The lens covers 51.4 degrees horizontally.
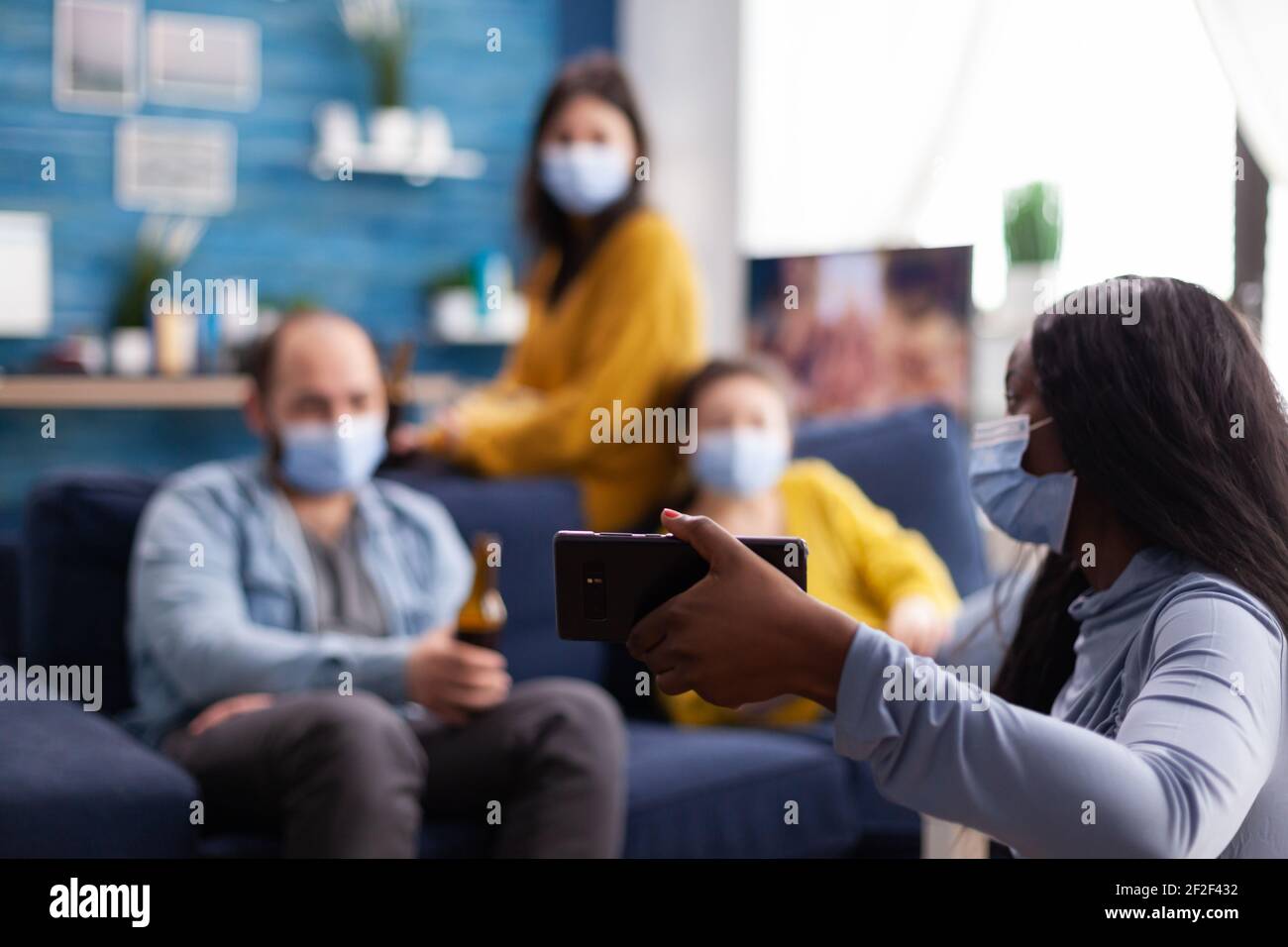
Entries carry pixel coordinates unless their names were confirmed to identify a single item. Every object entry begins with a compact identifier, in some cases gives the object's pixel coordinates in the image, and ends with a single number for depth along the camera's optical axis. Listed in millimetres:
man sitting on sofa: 1522
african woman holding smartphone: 778
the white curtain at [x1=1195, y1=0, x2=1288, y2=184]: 1699
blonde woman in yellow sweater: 2018
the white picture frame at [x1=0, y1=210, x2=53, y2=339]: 3875
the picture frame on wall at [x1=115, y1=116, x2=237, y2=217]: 4074
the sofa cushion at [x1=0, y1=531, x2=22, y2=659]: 2086
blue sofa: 1292
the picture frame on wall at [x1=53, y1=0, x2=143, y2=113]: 3988
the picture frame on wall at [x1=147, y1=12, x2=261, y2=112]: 4094
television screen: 3029
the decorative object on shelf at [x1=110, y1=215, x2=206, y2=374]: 3893
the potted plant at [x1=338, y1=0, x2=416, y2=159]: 4277
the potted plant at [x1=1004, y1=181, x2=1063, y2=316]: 2824
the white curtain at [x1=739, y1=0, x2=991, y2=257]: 3461
